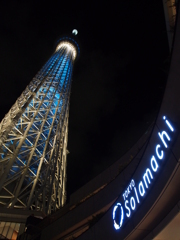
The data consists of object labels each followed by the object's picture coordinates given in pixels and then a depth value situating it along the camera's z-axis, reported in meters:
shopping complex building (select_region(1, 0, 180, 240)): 6.51
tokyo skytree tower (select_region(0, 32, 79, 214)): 23.03
